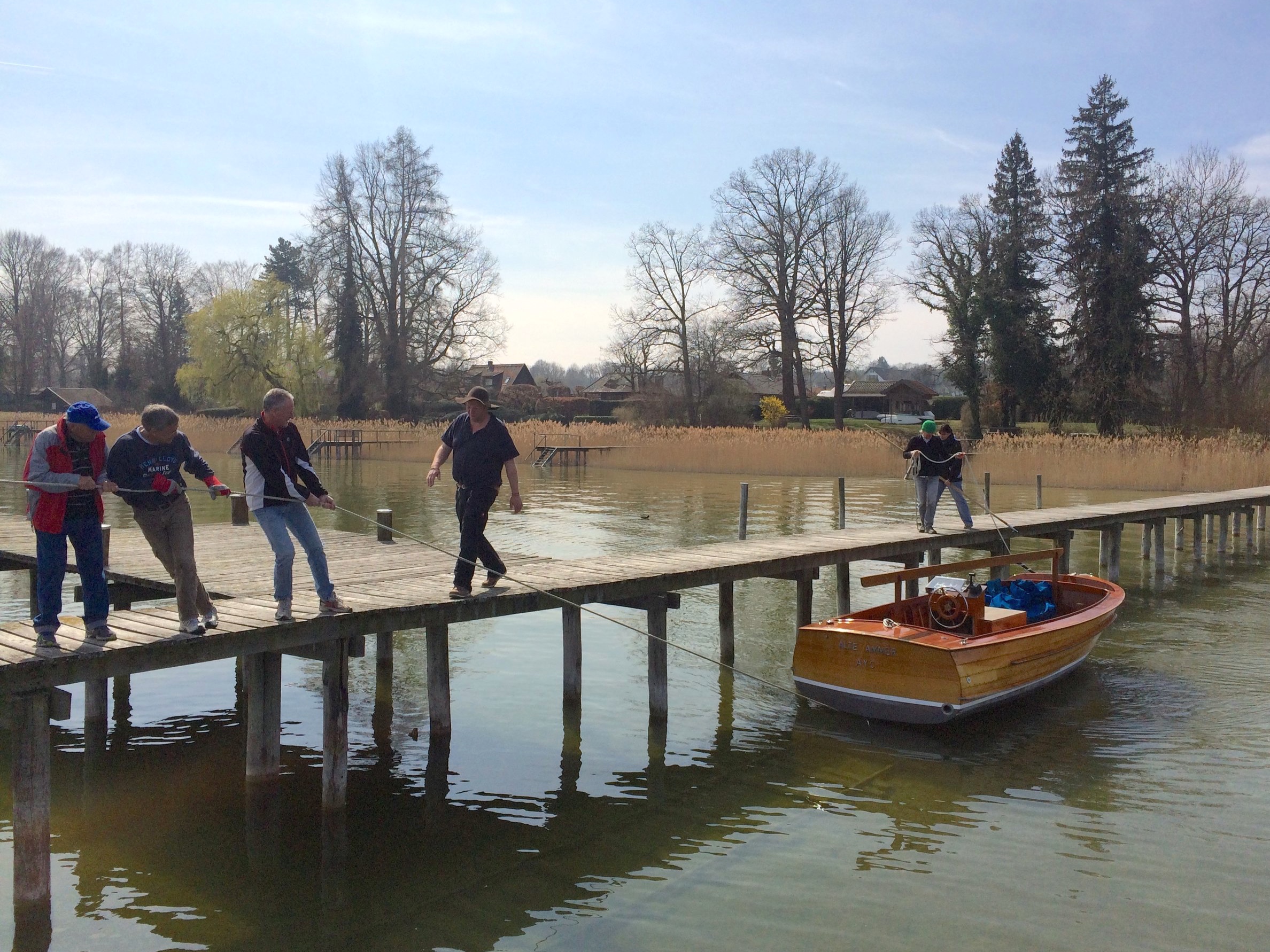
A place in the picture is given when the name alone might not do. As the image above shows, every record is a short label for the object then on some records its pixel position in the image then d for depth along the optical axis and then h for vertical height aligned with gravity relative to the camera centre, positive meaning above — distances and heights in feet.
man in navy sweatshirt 21.08 -1.06
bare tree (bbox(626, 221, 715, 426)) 185.06 +20.10
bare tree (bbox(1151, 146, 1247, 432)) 140.77 +25.30
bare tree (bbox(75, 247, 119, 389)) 267.80 +28.01
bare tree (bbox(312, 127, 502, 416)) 183.83 +29.86
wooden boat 29.45 -5.97
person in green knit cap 46.29 -1.17
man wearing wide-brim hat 26.55 -0.63
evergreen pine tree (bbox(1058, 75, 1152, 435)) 140.56 +23.81
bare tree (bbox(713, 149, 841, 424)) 172.76 +28.50
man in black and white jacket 22.26 -1.02
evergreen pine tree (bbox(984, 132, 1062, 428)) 150.71 +17.89
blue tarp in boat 37.86 -5.42
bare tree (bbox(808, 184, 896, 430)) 173.37 +26.02
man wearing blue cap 19.84 -1.30
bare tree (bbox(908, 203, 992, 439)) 156.87 +21.21
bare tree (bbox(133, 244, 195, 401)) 252.21 +29.28
